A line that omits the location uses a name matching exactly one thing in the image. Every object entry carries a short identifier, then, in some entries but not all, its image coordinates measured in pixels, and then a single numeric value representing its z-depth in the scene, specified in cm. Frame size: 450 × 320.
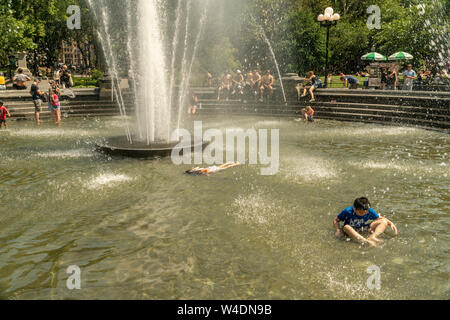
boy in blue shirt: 544
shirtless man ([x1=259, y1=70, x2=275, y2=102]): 2242
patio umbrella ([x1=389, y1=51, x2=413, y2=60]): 3174
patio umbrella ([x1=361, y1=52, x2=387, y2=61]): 3561
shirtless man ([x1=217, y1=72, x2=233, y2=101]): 2428
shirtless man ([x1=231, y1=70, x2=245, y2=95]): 2427
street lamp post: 2222
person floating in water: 905
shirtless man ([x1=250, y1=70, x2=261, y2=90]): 2312
